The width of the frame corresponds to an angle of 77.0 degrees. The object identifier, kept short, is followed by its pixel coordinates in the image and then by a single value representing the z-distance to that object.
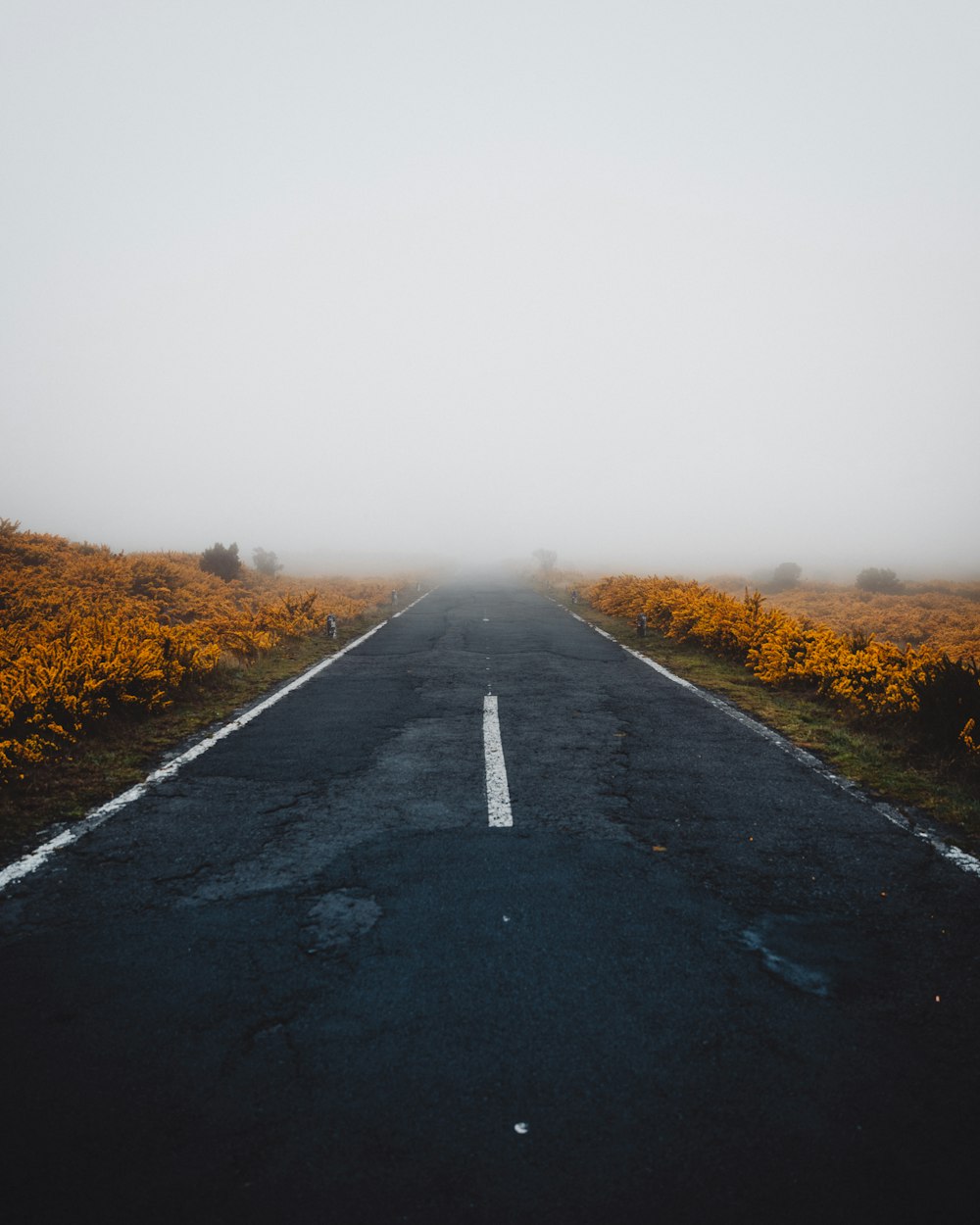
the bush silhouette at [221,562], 22.67
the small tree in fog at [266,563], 30.08
